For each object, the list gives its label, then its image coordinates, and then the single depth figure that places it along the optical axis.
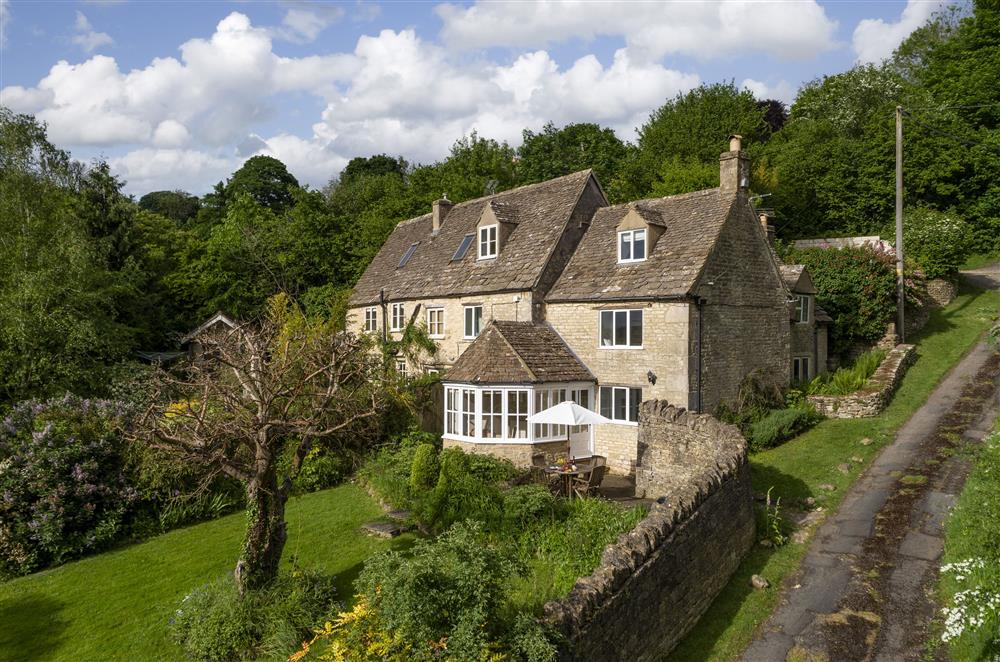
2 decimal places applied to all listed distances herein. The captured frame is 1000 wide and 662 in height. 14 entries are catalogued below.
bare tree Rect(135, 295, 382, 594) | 11.12
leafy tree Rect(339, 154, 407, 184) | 78.44
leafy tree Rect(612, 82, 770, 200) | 44.12
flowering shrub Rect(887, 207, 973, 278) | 33.31
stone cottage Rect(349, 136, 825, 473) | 20.34
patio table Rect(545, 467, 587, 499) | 17.16
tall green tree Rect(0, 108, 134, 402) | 21.06
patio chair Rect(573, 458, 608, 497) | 16.89
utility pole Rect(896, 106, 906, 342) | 28.52
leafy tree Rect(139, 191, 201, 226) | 82.31
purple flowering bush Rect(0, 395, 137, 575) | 15.02
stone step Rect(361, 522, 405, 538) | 15.24
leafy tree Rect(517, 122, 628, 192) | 52.34
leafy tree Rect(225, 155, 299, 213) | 72.93
